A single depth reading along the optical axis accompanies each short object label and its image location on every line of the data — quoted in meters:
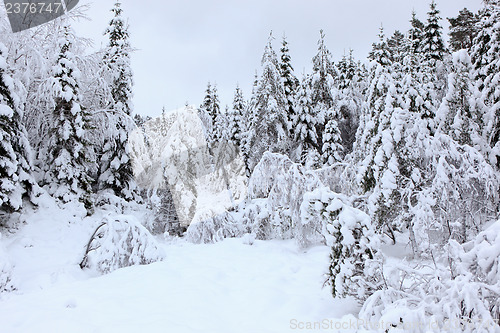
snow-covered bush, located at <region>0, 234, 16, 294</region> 6.72
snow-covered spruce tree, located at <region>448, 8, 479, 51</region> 25.40
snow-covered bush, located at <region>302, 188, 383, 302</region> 4.58
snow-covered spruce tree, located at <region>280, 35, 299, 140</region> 23.01
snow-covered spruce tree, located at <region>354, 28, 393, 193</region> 8.34
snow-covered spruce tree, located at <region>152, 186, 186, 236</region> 18.38
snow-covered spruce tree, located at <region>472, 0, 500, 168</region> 11.47
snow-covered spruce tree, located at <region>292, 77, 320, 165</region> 21.44
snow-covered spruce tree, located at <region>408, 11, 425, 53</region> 25.46
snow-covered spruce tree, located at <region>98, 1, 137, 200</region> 17.33
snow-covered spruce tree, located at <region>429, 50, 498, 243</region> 7.00
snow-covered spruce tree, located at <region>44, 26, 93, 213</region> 12.70
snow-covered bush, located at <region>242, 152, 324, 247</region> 8.35
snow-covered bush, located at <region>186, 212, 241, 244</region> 15.06
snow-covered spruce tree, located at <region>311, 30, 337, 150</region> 24.52
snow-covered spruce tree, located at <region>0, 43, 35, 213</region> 9.54
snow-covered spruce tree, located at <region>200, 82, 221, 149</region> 31.98
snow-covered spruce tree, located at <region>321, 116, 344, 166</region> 20.17
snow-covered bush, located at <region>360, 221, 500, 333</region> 3.08
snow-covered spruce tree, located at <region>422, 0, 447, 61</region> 21.91
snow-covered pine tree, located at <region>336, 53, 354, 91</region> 27.84
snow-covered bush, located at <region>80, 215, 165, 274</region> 7.92
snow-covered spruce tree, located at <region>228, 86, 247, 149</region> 32.91
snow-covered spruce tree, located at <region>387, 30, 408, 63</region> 29.47
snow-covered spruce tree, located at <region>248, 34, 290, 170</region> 20.06
